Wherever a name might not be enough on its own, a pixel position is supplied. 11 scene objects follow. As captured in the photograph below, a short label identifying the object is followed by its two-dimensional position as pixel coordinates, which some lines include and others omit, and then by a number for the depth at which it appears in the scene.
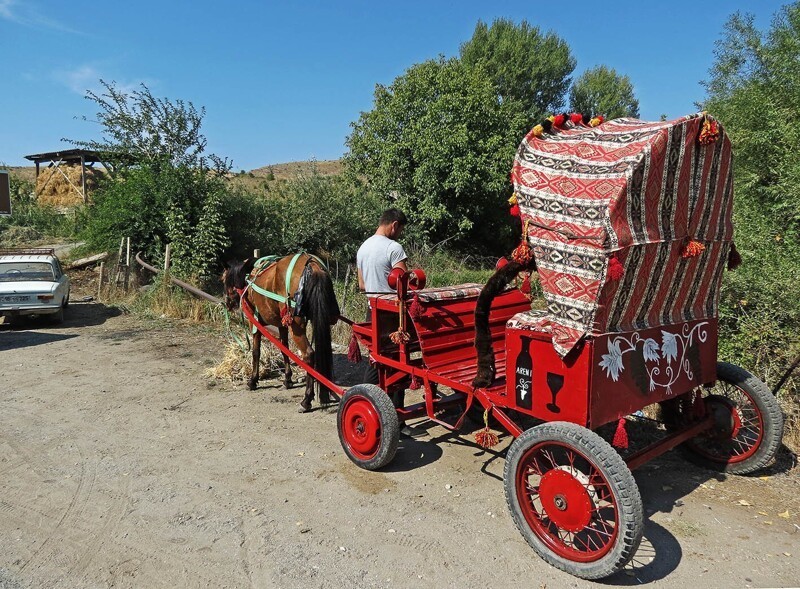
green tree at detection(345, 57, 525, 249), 19.81
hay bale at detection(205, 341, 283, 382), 7.46
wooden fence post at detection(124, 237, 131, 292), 14.65
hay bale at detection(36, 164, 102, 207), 35.97
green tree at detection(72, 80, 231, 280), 14.66
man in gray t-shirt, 5.12
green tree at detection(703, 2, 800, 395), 5.73
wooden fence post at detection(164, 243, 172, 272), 13.84
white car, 11.50
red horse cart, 2.95
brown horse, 5.88
